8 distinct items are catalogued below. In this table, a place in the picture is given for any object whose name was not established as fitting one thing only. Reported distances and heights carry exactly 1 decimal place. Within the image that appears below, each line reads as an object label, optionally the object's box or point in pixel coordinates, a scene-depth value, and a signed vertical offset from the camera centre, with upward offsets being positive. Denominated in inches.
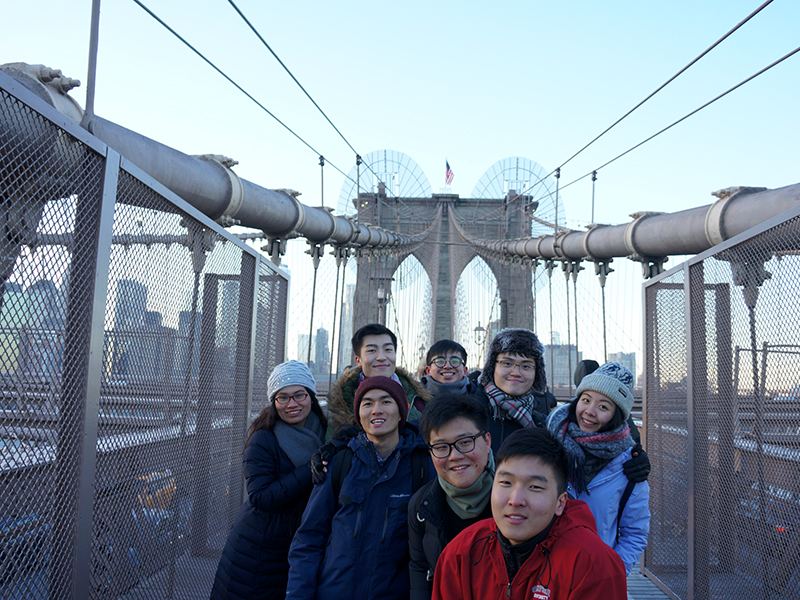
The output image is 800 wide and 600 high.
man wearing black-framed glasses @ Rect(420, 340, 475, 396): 110.3 -1.2
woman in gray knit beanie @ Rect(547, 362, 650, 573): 78.6 -12.8
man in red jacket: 53.0 -16.7
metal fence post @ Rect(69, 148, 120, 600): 70.7 +0.5
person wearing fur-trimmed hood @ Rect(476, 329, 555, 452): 91.1 -3.4
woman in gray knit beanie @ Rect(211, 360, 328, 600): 88.5 -23.8
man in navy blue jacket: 73.9 -20.6
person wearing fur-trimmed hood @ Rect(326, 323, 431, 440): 99.6 -2.5
